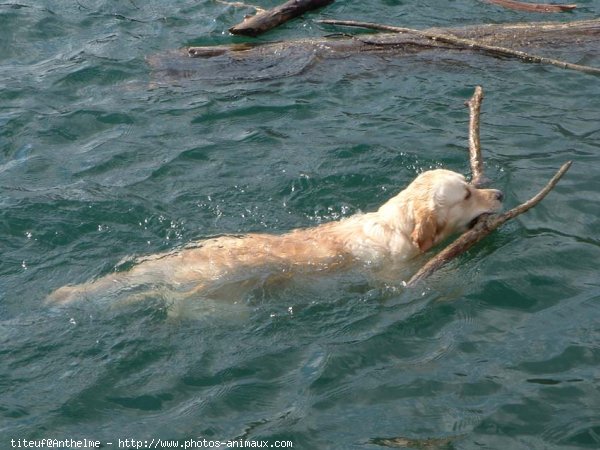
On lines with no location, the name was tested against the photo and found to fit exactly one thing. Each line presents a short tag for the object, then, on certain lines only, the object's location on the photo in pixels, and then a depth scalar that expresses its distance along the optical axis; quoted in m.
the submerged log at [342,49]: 11.36
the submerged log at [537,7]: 12.63
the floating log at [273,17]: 12.10
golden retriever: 7.56
